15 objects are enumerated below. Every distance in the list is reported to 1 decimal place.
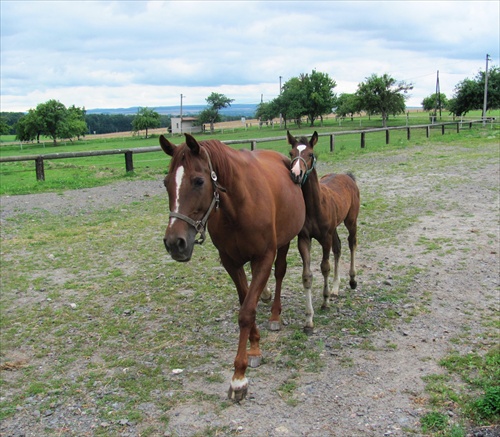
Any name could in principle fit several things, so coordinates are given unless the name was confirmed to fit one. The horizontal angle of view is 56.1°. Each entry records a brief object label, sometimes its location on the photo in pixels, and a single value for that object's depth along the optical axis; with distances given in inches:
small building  3560.5
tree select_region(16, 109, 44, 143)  2593.5
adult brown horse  120.0
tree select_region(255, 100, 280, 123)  2997.0
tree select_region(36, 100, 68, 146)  2571.4
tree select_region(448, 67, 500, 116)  1908.2
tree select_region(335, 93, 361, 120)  2527.3
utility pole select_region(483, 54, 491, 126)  1772.9
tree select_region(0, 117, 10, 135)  2724.9
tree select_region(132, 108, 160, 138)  3380.9
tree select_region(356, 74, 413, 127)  2298.2
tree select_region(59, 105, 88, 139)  2582.2
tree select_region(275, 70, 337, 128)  2792.8
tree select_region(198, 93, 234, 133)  3462.1
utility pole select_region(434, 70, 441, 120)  2527.1
